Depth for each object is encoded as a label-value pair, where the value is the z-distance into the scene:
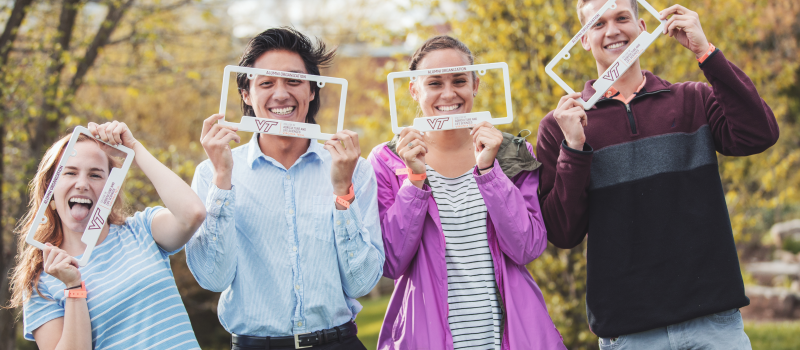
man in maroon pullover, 2.99
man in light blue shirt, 2.95
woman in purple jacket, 3.12
